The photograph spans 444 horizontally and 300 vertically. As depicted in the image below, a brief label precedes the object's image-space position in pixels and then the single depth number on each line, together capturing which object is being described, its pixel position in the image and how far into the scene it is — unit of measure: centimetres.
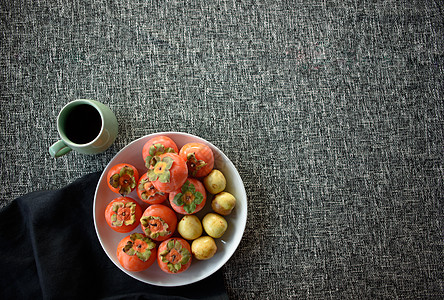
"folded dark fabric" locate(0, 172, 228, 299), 61
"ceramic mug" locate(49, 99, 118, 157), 58
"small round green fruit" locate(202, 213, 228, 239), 58
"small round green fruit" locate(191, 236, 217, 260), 57
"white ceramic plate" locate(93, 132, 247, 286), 61
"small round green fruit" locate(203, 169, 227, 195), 59
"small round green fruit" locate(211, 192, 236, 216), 59
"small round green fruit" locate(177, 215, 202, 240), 58
